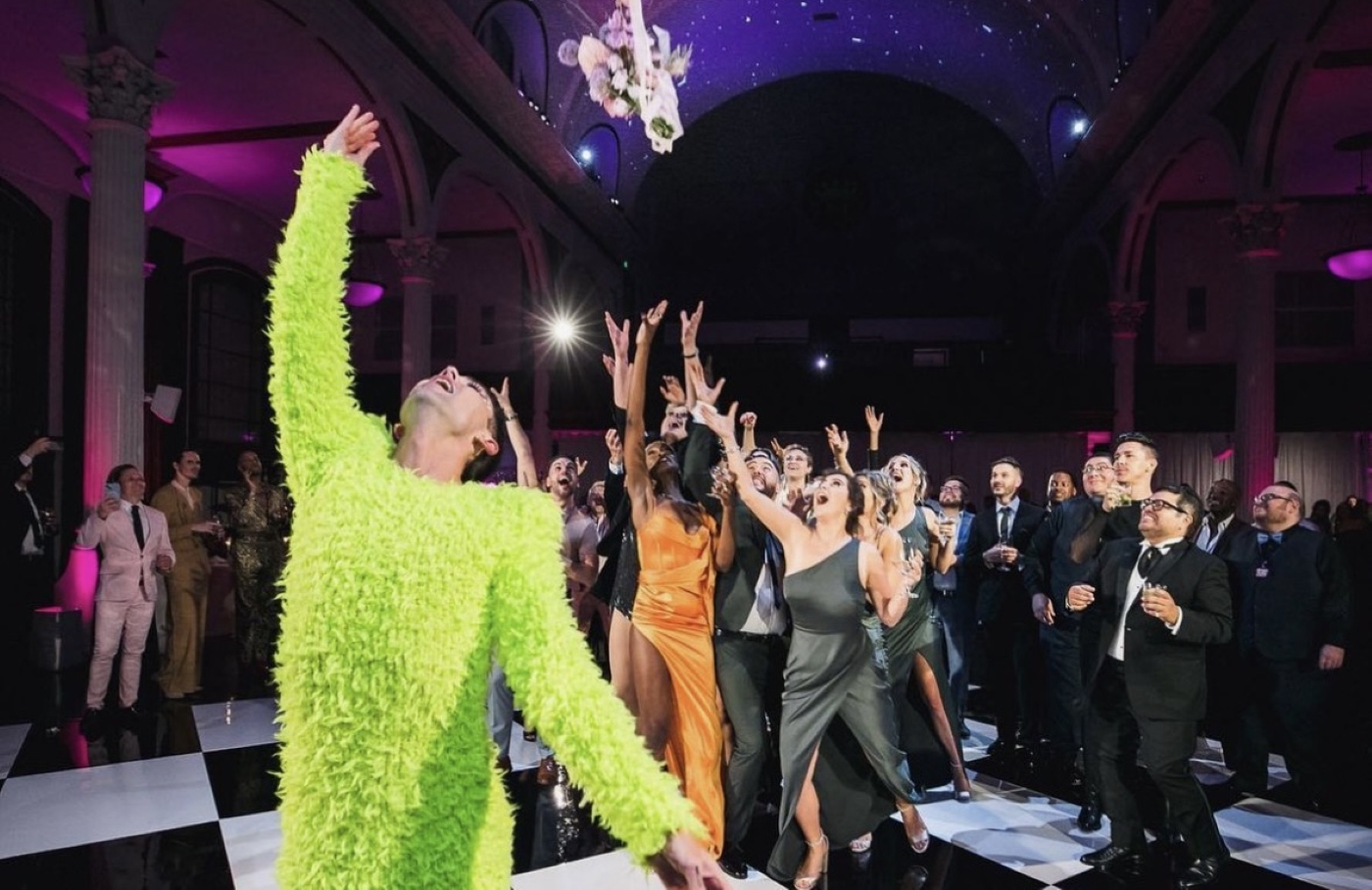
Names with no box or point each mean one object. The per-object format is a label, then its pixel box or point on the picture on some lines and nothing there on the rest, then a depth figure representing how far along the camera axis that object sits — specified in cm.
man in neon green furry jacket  120
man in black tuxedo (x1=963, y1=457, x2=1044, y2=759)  471
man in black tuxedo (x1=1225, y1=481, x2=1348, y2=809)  415
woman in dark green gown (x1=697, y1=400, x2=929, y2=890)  303
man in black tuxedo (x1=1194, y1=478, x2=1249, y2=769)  446
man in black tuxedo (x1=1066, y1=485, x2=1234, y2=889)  301
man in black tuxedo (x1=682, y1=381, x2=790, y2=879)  326
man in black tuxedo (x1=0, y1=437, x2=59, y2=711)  617
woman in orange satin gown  323
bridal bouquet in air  342
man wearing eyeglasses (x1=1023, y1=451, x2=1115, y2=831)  419
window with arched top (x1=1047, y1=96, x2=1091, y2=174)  1310
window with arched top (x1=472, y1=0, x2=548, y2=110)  1012
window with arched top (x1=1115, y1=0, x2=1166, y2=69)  952
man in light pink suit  504
